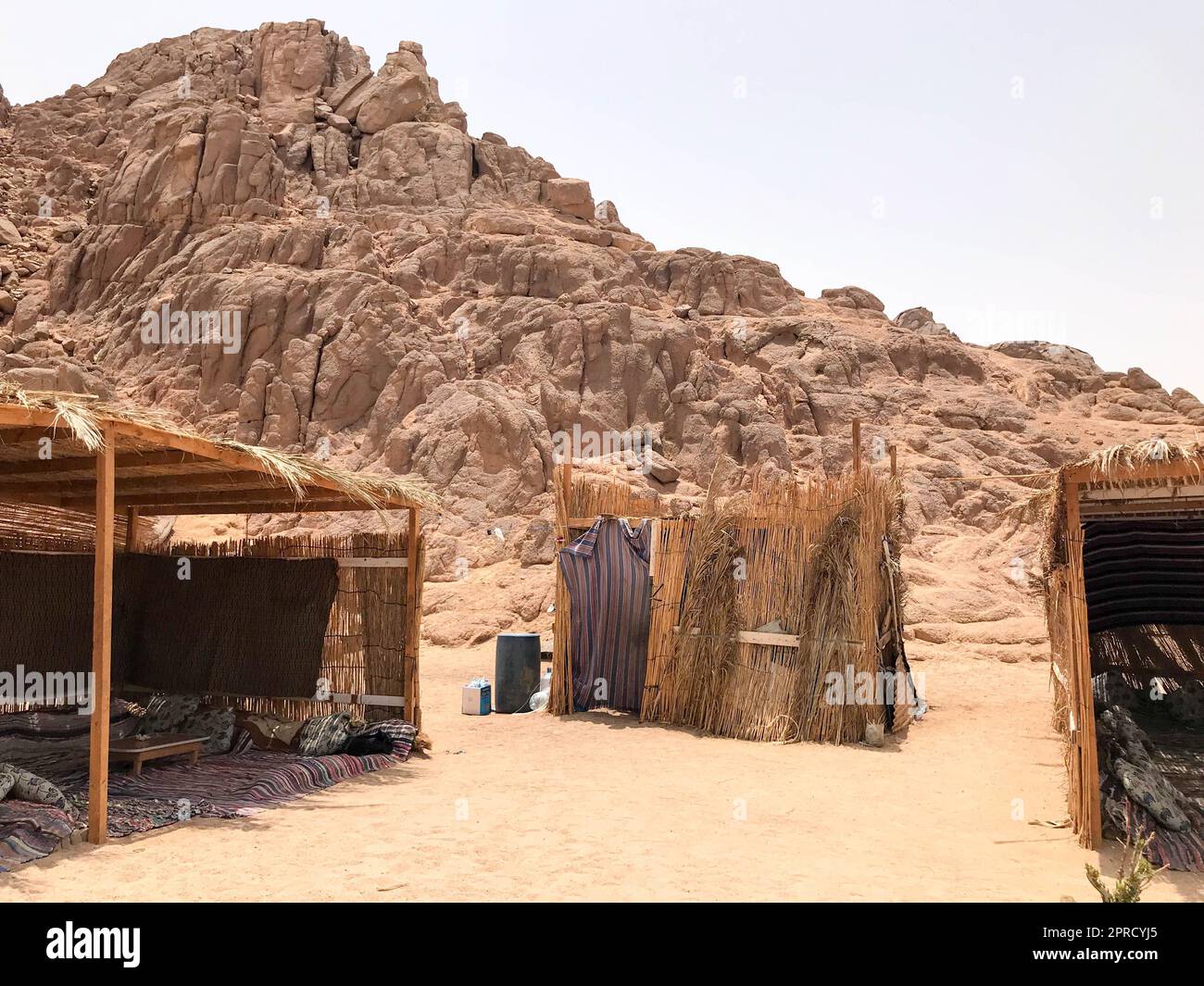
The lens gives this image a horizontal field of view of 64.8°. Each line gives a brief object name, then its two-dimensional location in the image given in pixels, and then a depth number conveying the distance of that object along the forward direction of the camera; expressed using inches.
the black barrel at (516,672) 415.8
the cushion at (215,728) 300.5
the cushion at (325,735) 292.2
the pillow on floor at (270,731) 301.6
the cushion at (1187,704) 327.2
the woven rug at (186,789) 201.5
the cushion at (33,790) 216.4
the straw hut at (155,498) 213.8
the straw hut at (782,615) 341.7
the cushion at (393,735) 296.6
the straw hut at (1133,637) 210.8
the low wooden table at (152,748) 265.4
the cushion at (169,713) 311.9
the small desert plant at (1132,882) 157.5
